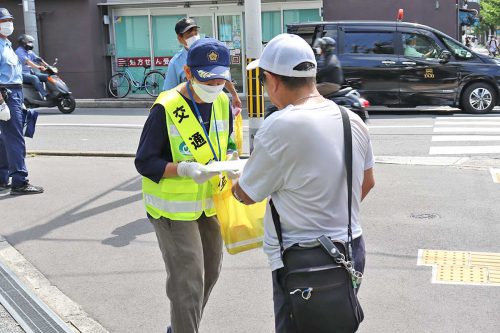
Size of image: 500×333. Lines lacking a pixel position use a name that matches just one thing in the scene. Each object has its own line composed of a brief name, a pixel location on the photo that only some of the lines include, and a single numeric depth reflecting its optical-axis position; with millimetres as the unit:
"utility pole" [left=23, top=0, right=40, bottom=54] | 19412
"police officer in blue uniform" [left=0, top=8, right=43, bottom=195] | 7508
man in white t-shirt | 2611
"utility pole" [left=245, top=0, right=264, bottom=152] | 8297
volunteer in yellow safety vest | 3457
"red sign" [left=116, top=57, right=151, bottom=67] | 21172
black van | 14883
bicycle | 20484
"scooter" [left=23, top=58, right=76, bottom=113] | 16656
